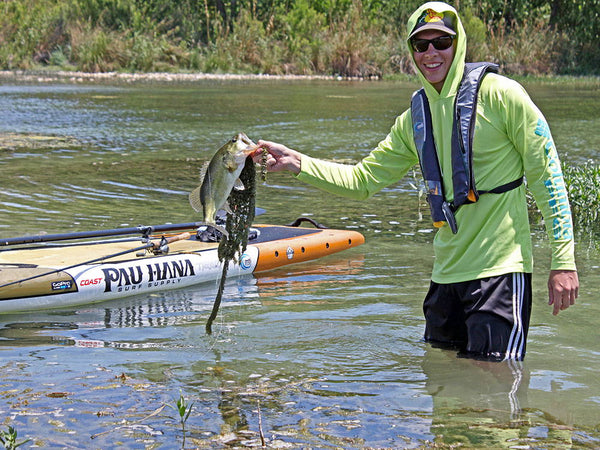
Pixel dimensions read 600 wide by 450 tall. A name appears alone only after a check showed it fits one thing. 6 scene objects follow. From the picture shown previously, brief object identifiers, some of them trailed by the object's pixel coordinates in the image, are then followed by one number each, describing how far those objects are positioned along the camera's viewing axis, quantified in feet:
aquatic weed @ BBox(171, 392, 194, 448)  12.96
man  14.12
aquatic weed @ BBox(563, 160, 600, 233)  32.73
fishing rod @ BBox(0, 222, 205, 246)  24.62
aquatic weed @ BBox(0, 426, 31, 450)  12.00
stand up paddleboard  23.58
